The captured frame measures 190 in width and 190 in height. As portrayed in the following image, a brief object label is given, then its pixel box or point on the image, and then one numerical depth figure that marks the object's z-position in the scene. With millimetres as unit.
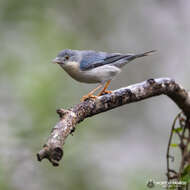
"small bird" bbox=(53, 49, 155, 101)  10312
